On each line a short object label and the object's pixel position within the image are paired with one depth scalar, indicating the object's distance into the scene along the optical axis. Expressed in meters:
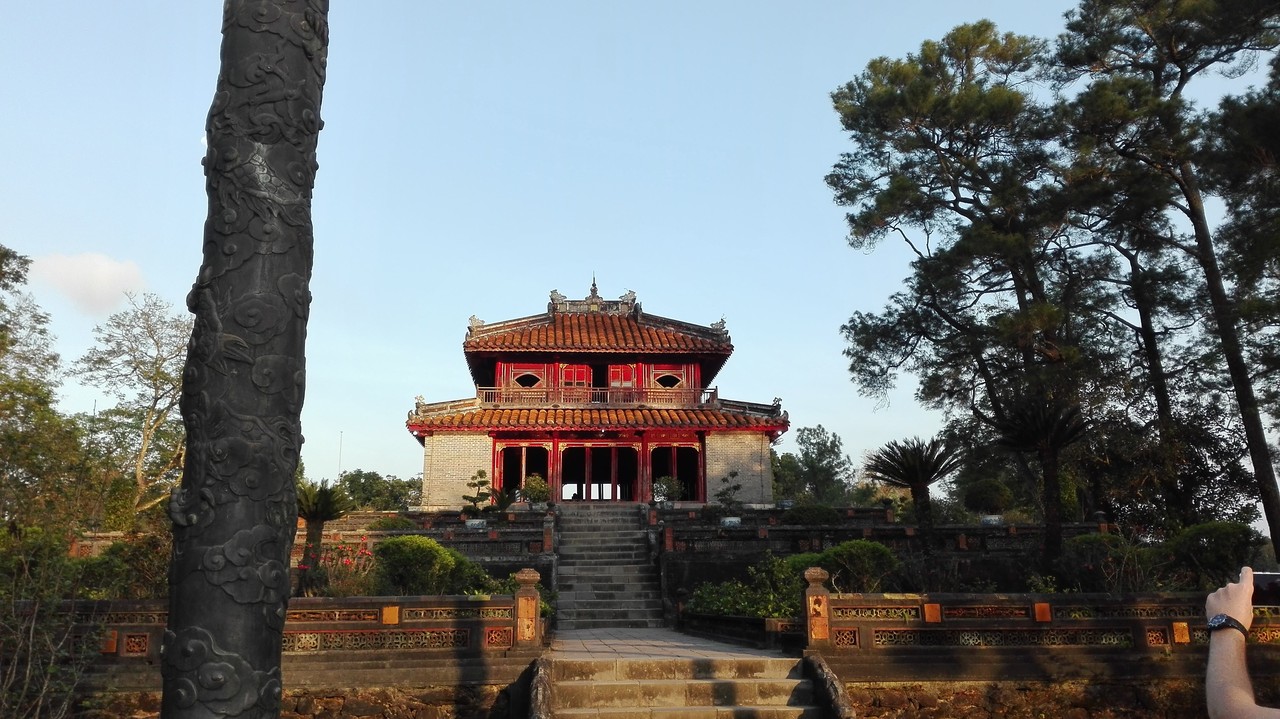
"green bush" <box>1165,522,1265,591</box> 11.67
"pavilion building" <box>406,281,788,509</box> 25.16
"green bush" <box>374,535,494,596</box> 11.13
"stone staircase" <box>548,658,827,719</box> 7.21
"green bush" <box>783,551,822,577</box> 12.08
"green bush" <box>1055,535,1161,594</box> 10.52
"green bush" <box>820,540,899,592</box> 11.73
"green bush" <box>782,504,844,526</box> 18.11
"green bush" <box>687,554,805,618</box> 10.69
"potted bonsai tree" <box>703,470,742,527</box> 17.31
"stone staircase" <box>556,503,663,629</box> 14.01
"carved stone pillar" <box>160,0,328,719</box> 3.24
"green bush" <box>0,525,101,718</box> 6.02
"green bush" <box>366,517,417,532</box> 16.27
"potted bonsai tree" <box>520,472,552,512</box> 23.11
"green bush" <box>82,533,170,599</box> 10.14
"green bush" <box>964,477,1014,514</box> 21.70
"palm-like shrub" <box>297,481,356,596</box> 13.08
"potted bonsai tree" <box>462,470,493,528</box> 17.41
